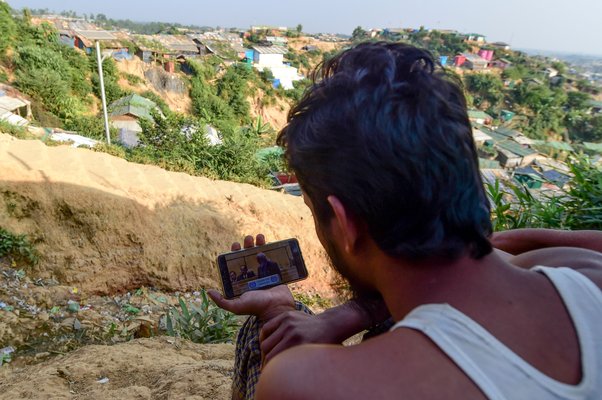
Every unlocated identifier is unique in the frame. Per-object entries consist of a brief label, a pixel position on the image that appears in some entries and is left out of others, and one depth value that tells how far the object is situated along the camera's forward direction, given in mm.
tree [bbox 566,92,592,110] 36875
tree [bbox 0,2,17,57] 17734
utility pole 10912
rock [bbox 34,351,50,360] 2859
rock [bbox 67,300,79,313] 3641
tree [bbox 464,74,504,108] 37656
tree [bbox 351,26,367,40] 59022
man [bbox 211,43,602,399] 641
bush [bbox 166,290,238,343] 3352
